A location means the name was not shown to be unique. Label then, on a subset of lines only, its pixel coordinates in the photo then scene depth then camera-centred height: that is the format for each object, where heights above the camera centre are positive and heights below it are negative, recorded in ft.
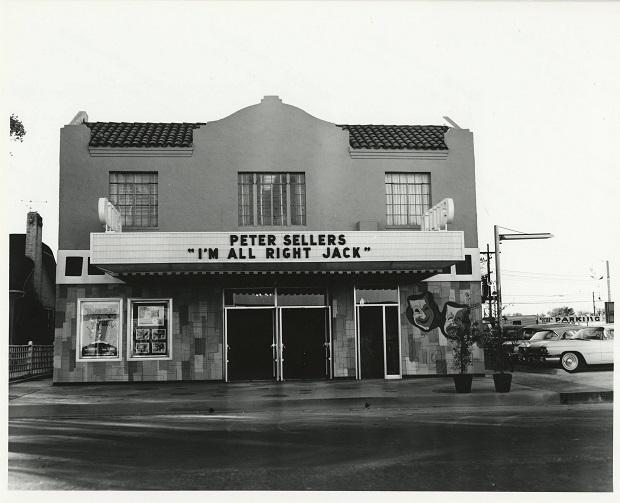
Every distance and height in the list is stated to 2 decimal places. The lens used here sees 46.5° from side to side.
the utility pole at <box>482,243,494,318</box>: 103.38 +9.42
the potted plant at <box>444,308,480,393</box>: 53.67 -1.27
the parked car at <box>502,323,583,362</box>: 85.16 -0.52
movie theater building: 64.34 +7.06
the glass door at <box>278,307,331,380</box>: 66.23 -1.11
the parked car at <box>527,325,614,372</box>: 74.28 -2.50
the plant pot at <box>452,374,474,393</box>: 53.57 -4.07
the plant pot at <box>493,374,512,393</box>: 53.21 -4.11
